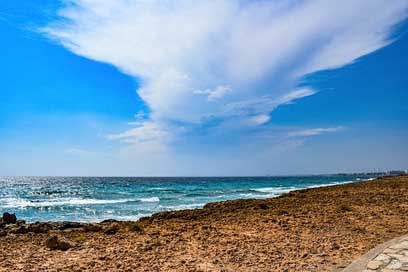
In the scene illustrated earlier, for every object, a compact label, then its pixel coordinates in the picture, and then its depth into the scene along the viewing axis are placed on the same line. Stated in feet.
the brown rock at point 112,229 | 31.28
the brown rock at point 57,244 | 25.24
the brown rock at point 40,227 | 34.19
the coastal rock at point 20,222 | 41.94
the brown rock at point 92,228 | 33.14
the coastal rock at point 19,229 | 33.71
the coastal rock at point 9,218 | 43.07
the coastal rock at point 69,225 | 36.96
